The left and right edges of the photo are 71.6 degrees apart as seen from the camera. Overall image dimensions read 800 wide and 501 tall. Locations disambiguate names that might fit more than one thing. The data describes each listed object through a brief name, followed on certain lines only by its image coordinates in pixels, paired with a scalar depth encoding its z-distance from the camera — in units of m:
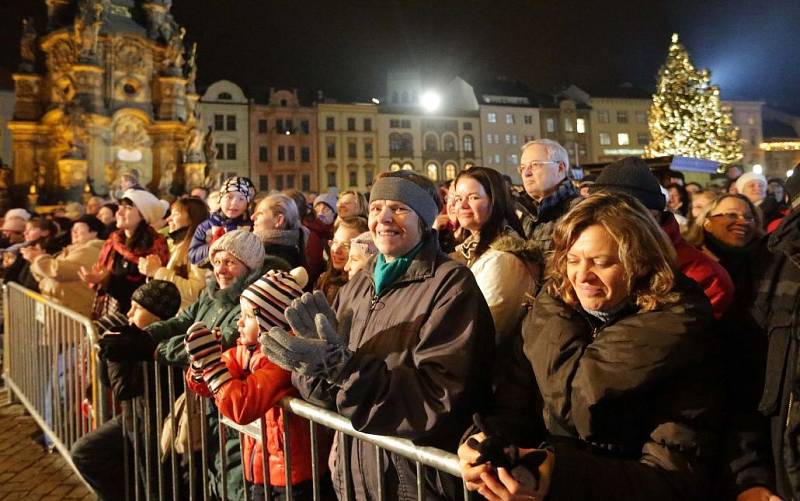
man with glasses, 4.56
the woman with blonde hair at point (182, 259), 5.50
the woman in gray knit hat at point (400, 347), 2.30
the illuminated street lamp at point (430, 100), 71.81
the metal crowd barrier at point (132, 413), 2.75
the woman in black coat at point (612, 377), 1.84
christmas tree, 25.33
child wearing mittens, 2.92
